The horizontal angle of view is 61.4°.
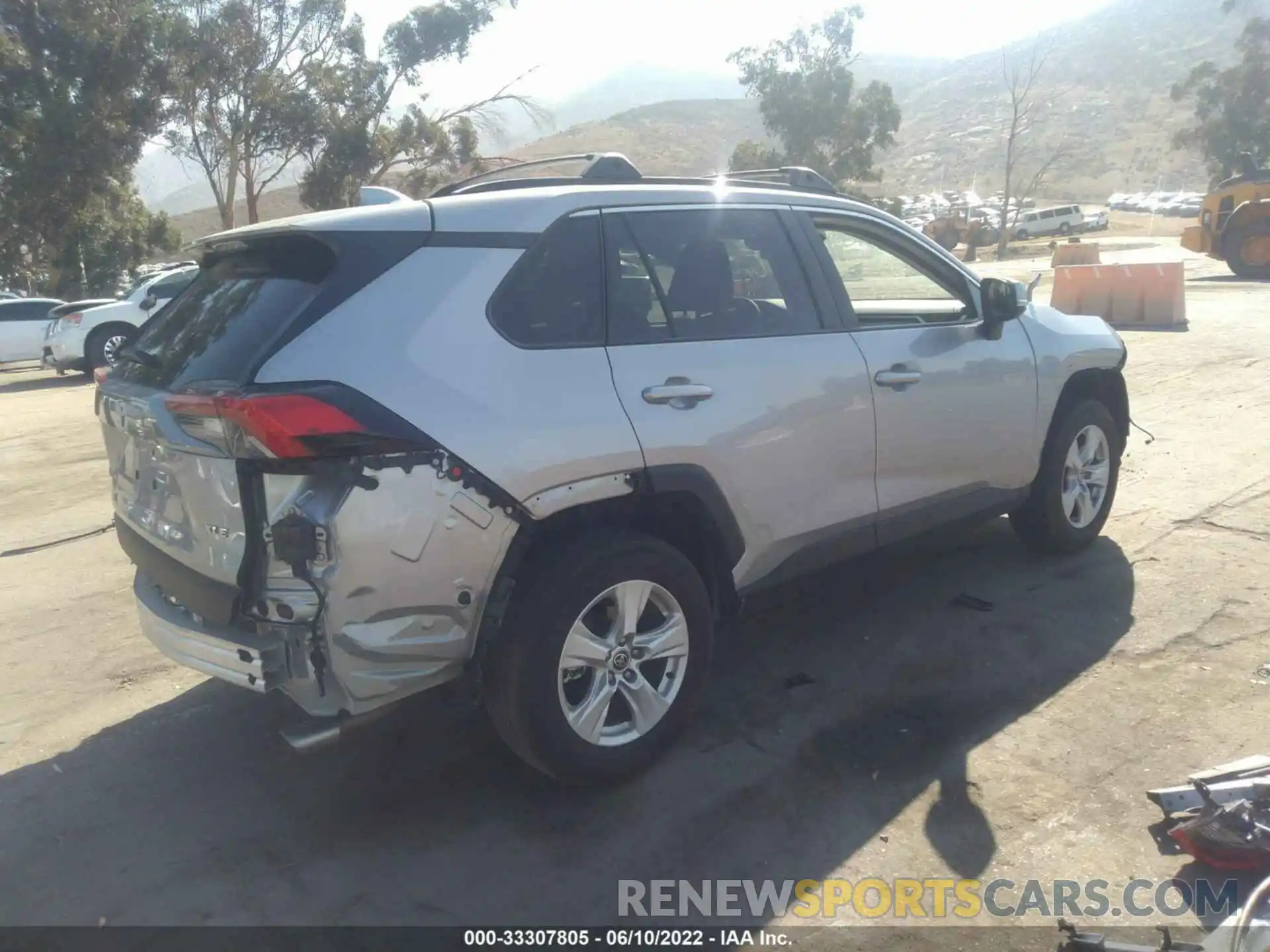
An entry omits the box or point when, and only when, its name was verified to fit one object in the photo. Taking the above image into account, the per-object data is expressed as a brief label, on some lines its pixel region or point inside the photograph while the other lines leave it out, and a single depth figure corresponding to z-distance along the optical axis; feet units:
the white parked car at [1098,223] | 172.45
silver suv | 9.86
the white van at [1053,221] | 169.17
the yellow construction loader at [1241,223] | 72.54
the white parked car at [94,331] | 56.70
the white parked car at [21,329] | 70.13
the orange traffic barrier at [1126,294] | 47.39
